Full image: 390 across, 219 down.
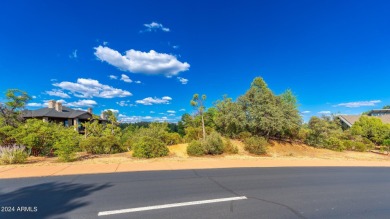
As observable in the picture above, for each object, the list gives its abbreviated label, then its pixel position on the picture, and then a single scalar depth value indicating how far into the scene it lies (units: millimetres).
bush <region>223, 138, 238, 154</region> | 14223
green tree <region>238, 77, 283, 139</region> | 18344
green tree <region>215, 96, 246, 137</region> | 19672
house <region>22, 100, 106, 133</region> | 29527
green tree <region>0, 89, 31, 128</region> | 14414
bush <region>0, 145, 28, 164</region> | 8805
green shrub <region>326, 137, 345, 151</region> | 19922
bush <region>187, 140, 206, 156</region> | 13133
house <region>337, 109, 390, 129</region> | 36353
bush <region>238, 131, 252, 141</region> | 19141
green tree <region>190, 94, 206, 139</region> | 21469
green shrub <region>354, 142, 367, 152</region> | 20078
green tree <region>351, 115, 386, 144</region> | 25862
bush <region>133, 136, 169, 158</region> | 11297
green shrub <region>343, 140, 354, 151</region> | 20875
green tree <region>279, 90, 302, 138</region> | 18469
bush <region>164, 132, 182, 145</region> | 18652
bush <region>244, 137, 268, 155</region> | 15070
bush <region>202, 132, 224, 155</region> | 13349
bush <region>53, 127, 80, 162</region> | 9516
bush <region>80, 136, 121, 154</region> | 13137
